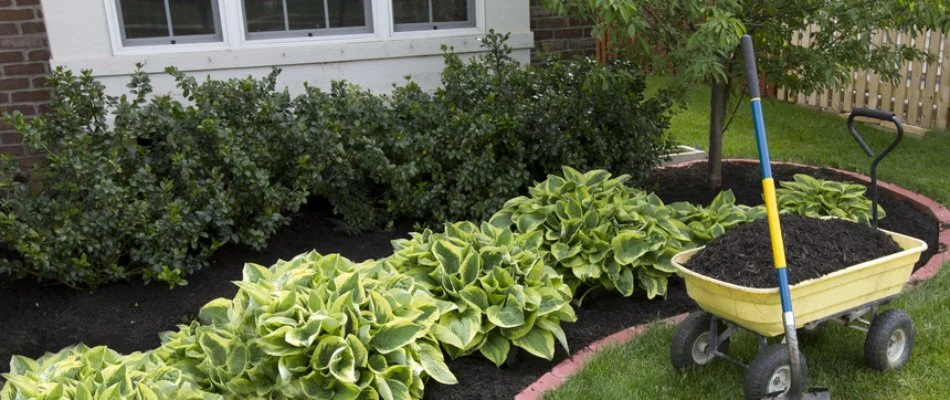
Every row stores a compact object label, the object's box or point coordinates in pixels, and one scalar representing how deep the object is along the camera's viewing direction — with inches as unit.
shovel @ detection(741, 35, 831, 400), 116.6
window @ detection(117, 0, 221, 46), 208.7
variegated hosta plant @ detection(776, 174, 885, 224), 194.9
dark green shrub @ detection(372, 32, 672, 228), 201.8
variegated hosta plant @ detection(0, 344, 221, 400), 115.8
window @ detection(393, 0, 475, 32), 230.4
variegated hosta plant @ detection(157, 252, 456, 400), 122.4
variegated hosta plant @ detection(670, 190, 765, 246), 176.6
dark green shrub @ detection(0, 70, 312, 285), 164.7
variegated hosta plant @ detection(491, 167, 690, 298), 163.2
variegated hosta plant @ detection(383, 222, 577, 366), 140.7
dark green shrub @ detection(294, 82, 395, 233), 190.5
